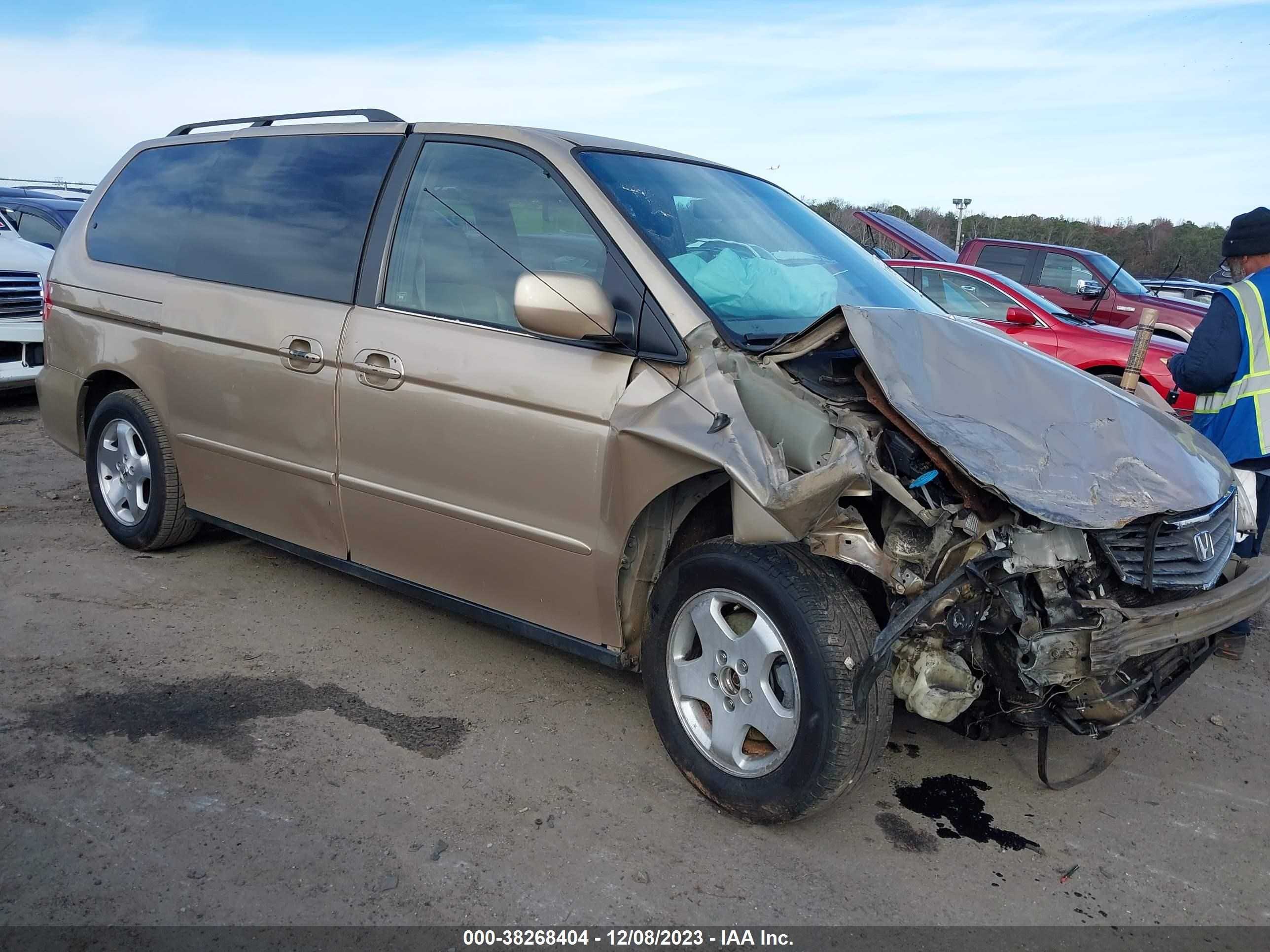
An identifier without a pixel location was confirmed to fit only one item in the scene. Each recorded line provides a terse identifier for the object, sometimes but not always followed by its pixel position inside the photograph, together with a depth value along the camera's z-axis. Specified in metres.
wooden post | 3.97
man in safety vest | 4.38
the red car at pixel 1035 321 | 8.25
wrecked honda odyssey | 2.65
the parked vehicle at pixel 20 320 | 8.27
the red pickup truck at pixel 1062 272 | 11.25
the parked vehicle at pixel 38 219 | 10.94
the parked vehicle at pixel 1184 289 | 13.56
